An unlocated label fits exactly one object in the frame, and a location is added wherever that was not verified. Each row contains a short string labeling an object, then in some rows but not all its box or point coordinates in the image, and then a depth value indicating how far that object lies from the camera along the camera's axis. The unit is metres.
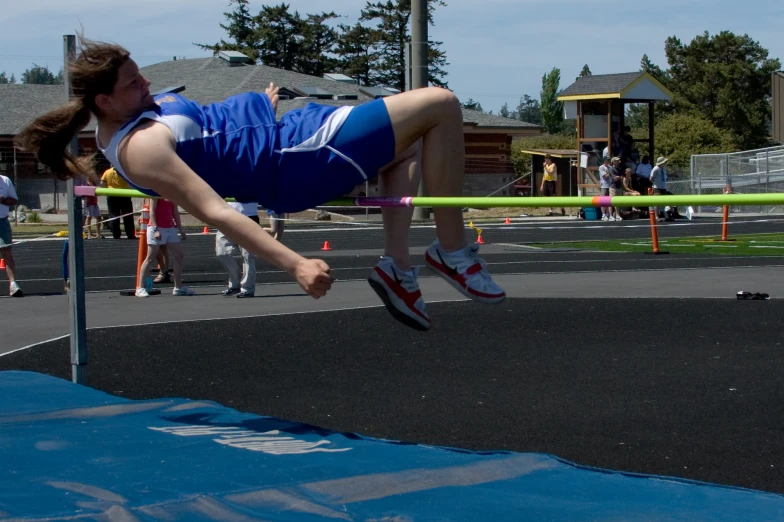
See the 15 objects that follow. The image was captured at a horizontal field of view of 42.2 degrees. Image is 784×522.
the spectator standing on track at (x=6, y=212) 9.89
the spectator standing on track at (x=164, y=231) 9.75
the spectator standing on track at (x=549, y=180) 25.32
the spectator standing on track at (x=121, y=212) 18.33
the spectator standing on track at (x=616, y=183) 21.96
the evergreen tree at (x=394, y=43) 43.47
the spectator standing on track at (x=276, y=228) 9.46
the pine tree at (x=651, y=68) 55.58
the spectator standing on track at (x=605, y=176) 21.42
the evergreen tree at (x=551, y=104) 75.00
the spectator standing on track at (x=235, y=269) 9.67
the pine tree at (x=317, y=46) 47.44
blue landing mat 2.66
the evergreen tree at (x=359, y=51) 45.81
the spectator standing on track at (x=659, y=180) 20.07
